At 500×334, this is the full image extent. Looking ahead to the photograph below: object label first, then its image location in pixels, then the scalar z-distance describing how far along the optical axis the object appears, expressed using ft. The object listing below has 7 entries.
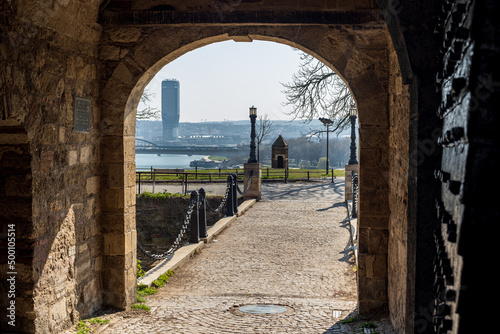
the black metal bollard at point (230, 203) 41.57
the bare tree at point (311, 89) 55.42
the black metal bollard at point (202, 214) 31.86
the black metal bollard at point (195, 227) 30.66
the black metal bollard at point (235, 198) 42.29
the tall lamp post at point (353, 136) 53.98
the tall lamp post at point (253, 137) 55.83
